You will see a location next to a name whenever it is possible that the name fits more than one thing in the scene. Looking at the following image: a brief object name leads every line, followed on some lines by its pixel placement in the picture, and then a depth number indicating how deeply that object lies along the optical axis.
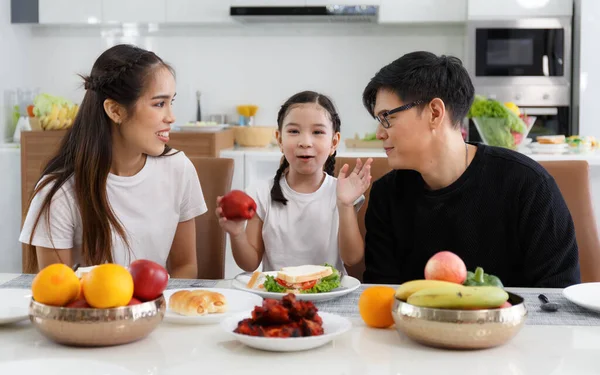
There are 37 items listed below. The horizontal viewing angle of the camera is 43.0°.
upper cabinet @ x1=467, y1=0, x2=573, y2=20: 4.69
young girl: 2.27
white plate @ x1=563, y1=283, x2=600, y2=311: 1.39
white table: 1.07
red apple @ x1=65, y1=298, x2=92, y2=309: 1.14
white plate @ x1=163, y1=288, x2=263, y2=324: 1.30
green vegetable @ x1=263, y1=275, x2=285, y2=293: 1.55
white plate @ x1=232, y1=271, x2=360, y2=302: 1.49
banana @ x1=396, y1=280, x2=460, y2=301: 1.16
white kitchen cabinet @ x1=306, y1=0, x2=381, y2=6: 4.86
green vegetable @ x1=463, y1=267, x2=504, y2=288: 1.21
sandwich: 1.54
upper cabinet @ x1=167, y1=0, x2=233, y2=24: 5.01
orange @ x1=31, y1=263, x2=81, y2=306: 1.14
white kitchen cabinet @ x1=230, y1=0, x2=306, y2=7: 4.91
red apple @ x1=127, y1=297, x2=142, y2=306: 1.16
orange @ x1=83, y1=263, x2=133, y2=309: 1.12
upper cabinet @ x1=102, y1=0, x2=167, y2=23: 5.05
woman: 2.02
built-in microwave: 4.73
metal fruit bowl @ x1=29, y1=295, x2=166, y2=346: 1.12
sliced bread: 1.55
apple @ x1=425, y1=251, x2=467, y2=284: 1.21
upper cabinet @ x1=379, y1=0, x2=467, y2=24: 4.83
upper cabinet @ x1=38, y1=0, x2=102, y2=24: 5.11
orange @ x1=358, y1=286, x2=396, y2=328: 1.27
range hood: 4.82
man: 1.86
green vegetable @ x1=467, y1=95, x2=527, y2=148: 3.79
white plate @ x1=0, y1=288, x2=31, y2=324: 1.28
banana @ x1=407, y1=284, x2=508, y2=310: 1.12
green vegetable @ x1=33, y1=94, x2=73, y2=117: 4.37
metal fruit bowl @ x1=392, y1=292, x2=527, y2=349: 1.12
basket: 4.63
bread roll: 1.31
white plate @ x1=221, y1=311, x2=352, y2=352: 1.12
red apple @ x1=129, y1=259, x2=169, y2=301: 1.18
